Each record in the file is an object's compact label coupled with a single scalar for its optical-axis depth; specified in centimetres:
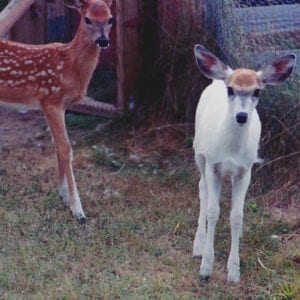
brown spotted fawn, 594
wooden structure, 785
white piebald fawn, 454
